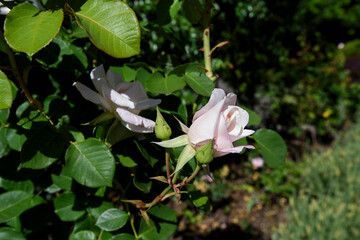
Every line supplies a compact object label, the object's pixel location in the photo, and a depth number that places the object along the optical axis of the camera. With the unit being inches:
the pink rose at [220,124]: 15.1
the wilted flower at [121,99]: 16.7
